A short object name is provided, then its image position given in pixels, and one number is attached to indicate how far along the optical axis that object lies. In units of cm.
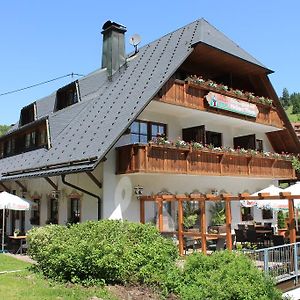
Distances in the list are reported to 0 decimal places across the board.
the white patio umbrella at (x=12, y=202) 1622
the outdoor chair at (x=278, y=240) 1283
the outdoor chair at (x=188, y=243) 1523
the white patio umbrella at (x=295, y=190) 1407
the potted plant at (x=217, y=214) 1864
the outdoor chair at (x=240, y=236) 1437
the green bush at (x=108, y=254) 906
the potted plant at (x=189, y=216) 1712
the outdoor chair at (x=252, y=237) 1405
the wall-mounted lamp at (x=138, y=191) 1549
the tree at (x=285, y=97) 13344
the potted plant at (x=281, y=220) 2300
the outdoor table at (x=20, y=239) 1623
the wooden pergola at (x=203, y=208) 1300
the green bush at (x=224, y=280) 760
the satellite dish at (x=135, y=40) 2183
